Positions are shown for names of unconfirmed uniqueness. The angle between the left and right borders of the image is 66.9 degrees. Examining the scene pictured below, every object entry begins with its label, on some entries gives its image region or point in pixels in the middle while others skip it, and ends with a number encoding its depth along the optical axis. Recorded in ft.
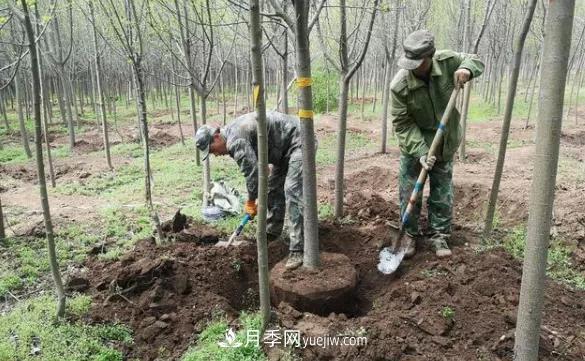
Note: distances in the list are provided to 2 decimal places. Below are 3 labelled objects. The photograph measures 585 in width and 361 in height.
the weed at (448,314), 9.77
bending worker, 12.98
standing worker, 11.84
